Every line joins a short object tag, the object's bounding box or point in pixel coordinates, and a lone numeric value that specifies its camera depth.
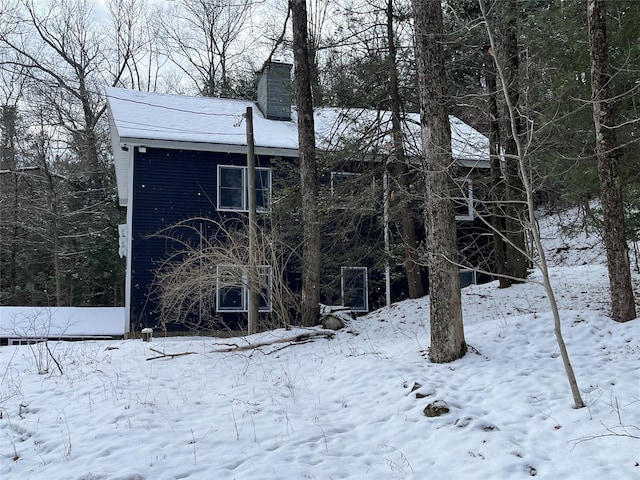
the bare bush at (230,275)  9.33
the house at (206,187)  13.02
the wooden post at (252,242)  9.60
